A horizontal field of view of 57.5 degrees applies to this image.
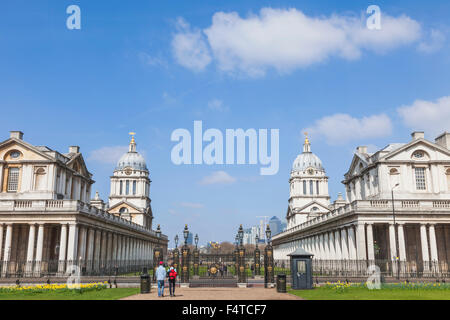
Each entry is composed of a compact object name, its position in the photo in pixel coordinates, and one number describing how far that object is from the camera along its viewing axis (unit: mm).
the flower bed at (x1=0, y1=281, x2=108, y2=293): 24031
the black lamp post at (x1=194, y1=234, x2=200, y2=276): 37931
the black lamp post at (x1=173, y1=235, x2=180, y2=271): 34375
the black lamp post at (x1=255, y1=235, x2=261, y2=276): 41500
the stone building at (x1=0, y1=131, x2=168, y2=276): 42938
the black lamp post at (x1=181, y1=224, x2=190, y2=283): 32219
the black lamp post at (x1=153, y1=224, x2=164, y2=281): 31031
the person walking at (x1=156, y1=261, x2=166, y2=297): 23219
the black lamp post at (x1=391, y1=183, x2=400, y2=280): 41359
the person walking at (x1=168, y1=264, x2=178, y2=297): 23441
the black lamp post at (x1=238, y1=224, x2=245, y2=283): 31391
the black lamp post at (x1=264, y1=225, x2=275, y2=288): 30455
